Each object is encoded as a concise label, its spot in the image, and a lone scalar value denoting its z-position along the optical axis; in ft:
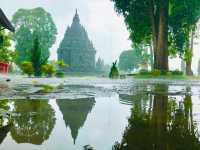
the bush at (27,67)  85.23
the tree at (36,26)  218.38
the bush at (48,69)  92.68
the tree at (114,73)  105.60
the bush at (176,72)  102.03
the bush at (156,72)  95.25
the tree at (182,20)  99.60
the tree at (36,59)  87.30
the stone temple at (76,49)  246.06
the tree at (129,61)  311.06
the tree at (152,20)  98.58
